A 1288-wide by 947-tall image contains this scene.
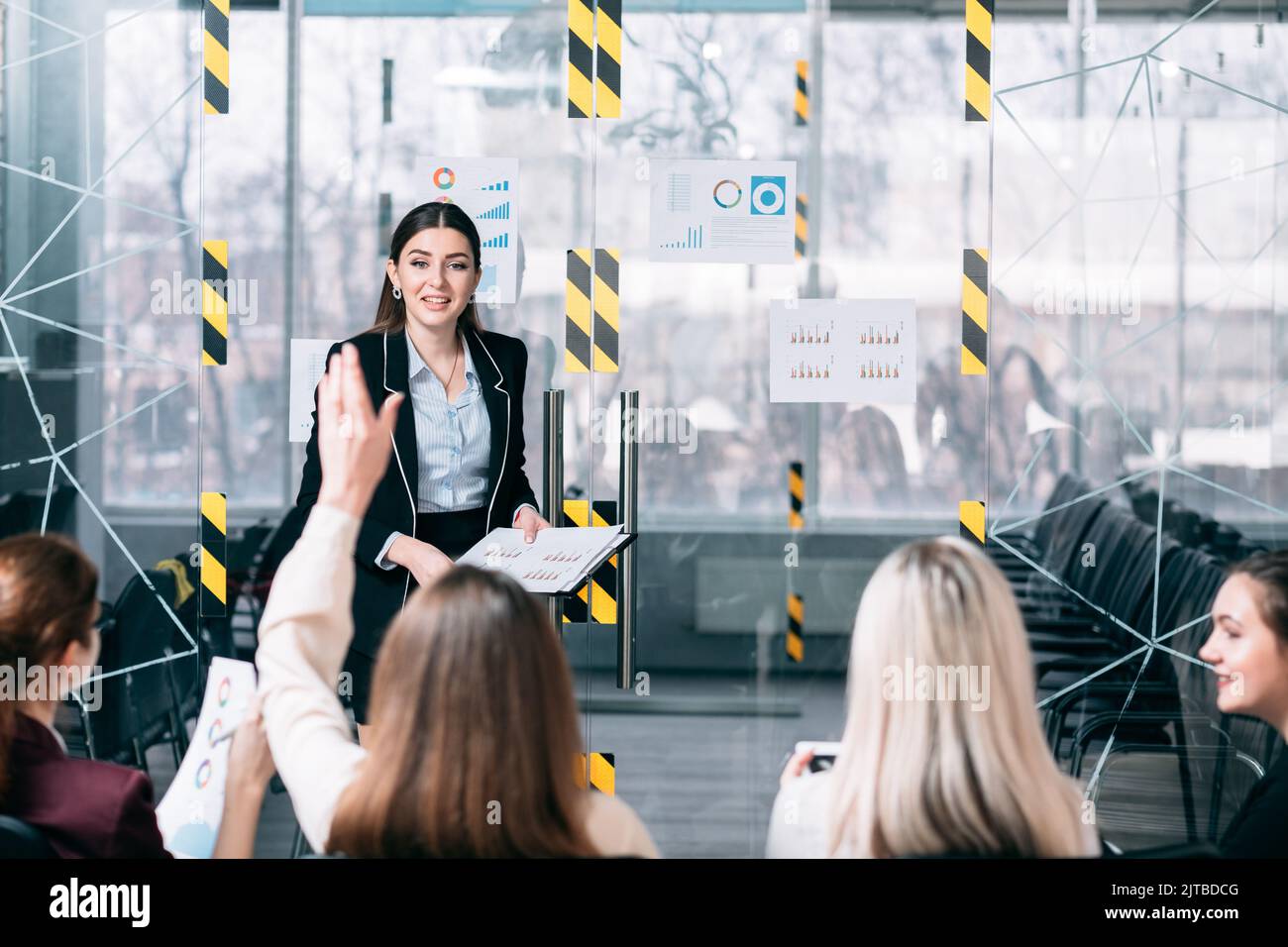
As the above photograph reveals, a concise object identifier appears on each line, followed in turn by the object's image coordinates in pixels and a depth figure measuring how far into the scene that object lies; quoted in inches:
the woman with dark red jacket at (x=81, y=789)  106.0
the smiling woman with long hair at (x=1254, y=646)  127.4
